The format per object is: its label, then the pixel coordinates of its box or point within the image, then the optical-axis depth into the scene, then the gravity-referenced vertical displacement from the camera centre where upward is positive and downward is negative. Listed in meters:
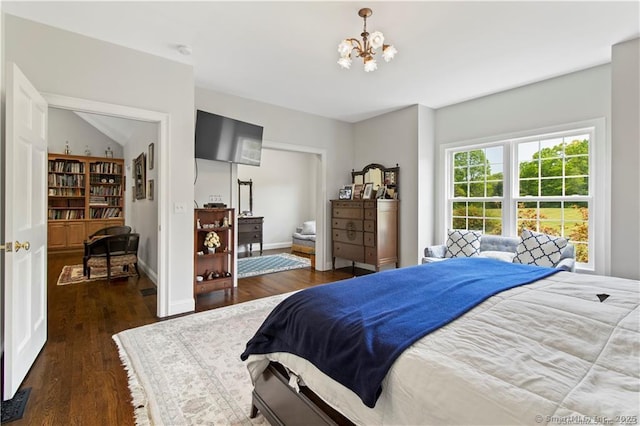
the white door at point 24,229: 1.82 -0.12
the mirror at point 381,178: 4.91 +0.58
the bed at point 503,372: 0.78 -0.48
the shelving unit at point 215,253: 3.74 -0.53
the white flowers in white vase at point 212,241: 3.83 -0.38
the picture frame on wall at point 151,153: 4.60 +0.88
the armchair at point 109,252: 4.43 -0.62
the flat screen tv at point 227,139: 3.83 +0.96
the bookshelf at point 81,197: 7.02 +0.33
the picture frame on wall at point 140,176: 5.16 +0.62
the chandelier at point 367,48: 2.18 +1.22
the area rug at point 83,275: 4.59 -1.03
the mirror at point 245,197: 7.48 +0.36
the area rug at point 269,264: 5.21 -1.01
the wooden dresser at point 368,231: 4.65 -0.30
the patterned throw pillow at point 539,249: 3.27 -0.40
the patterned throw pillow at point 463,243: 4.03 -0.42
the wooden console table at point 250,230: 6.83 -0.42
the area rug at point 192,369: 1.74 -1.13
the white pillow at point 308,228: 7.50 -0.41
